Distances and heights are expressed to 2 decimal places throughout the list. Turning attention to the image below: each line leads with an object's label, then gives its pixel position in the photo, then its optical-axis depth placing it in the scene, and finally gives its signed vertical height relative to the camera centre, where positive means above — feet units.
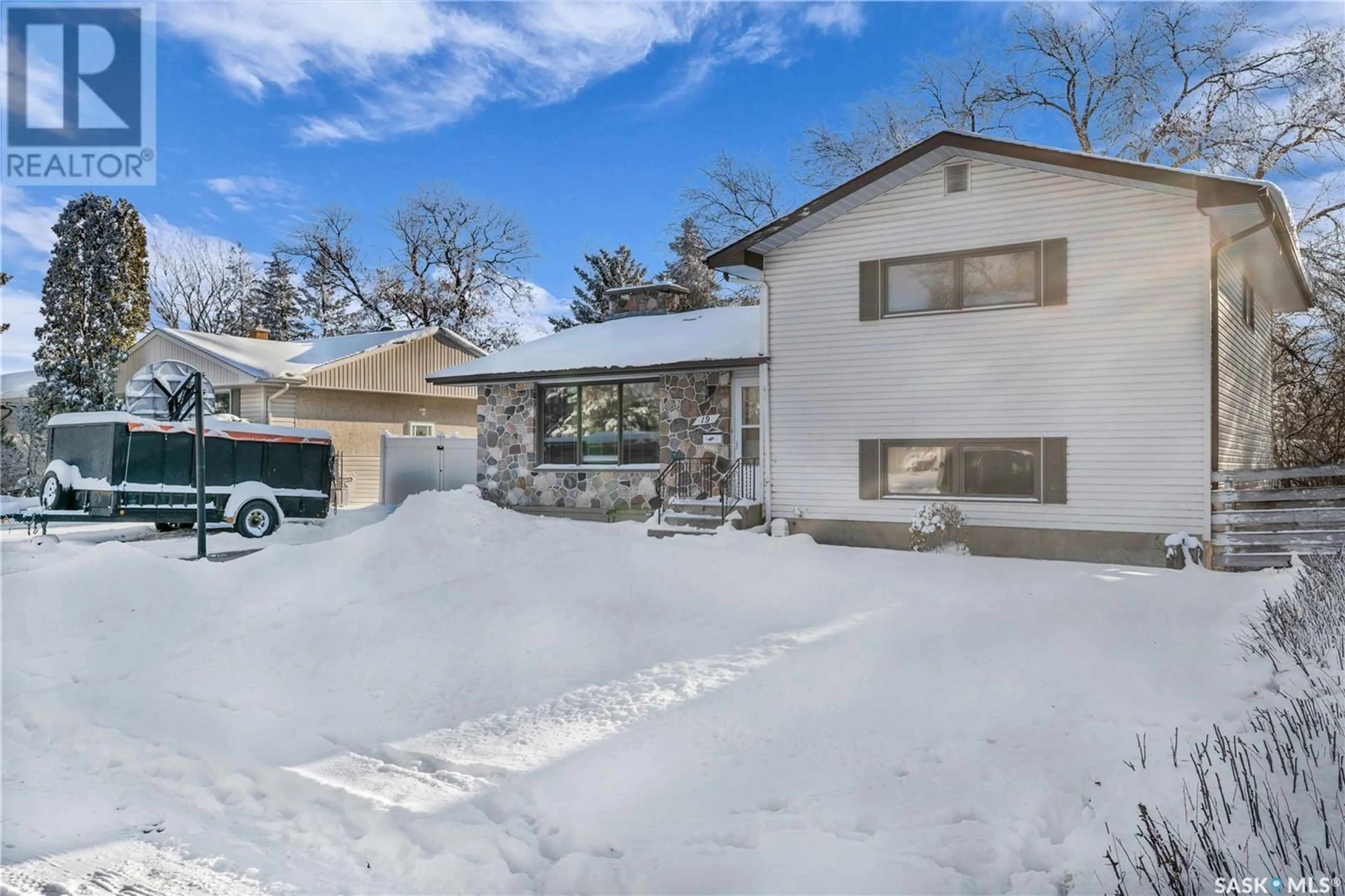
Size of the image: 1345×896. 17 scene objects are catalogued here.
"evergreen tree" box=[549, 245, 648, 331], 125.59 +28.09
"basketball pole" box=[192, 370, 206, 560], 34.47 -0.99
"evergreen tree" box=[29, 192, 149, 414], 81.10 +14.94
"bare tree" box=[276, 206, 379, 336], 125.80 +30.78
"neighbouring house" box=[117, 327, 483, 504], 70.44 +6.25
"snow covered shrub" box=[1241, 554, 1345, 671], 16.74 -4.06
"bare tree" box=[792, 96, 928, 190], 80.07 +32.26
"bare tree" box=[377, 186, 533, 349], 123.95 +29.84
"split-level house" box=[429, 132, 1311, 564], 31.68 +4.83
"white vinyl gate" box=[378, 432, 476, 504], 65.05 -1.09
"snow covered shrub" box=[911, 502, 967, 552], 35.29 -3.32
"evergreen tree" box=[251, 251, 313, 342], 135.85 +26.11
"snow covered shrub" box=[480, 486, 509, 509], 53.62 -3.00
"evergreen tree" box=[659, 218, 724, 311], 101.60 +24.81
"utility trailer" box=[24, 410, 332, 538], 45.44 -1.33
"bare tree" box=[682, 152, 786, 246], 89.97 +29.57
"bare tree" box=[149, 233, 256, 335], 128.98 +28.34
